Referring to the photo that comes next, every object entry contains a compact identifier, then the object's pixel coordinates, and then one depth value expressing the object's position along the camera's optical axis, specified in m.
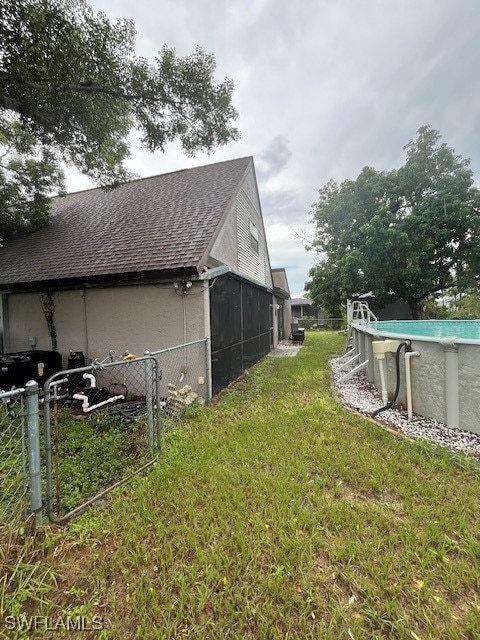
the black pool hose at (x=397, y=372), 4.71
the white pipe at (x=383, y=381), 5.10
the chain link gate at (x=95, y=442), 2.56
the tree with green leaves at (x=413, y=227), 14.86
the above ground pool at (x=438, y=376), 3.83
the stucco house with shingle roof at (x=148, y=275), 5.89
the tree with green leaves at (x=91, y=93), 4.87
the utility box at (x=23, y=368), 5.87
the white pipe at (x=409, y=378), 4.52
